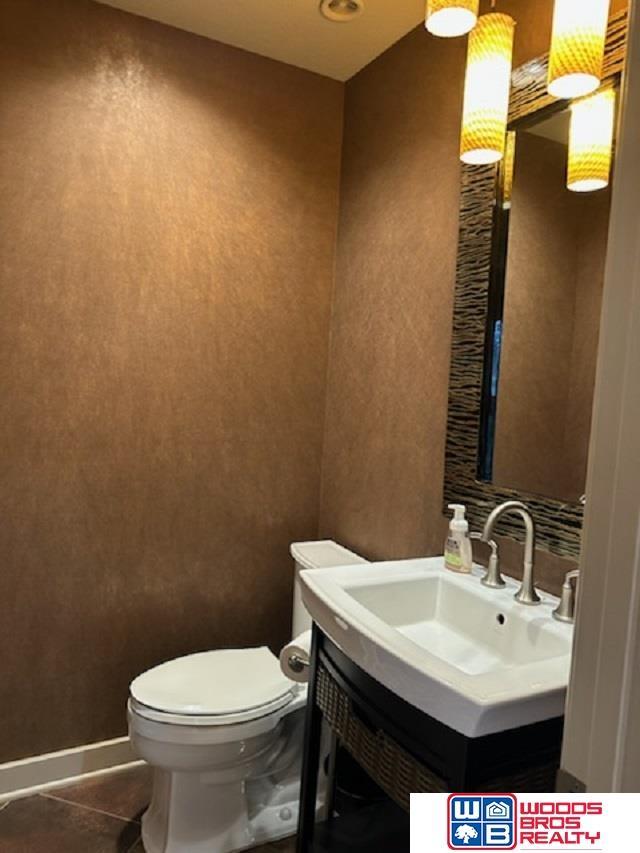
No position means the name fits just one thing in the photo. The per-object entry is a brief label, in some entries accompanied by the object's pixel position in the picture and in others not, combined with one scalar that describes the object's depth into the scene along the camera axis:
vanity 0.95
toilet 1.58
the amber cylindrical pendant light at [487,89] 1.40
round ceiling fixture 1.79
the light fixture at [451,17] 1.26
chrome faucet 1.33
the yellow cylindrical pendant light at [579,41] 1.19
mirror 1.35
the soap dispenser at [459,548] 1.52
